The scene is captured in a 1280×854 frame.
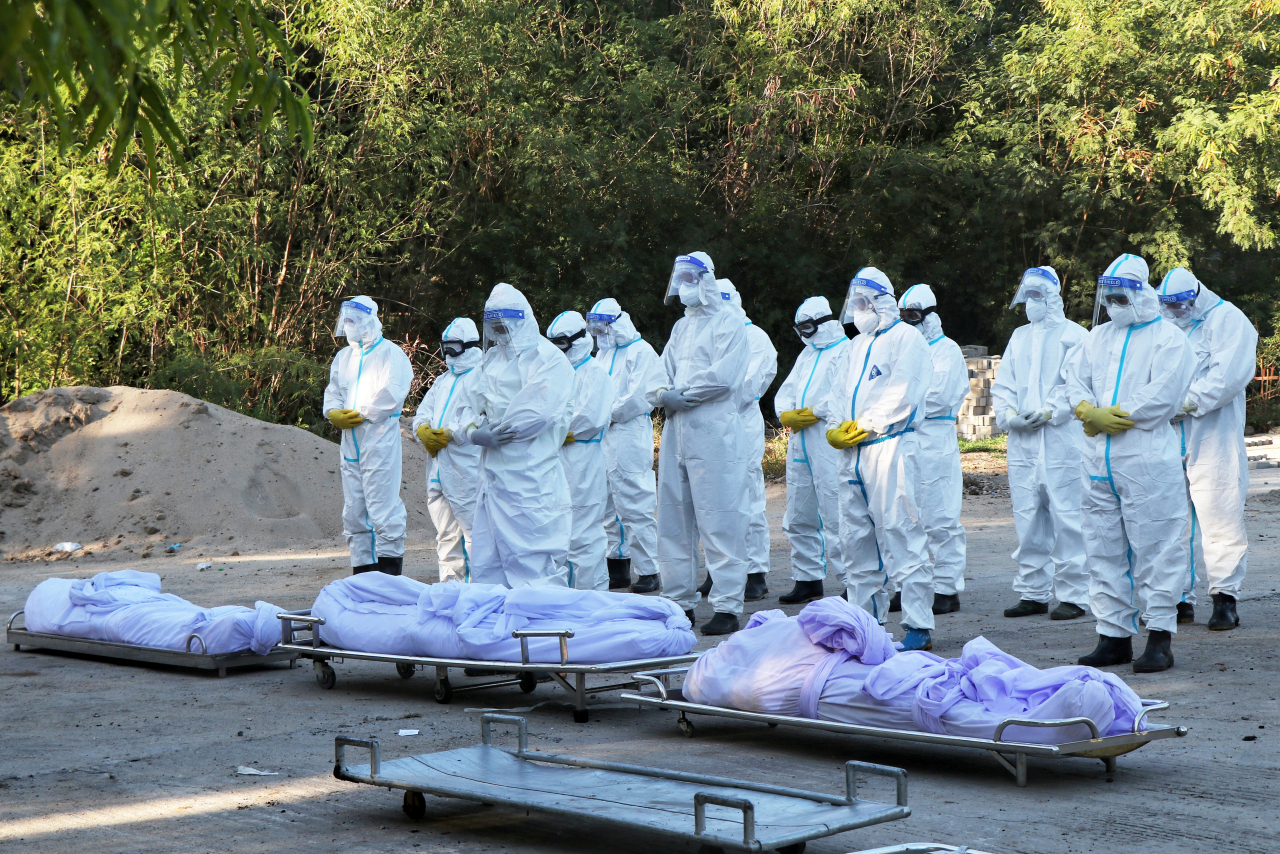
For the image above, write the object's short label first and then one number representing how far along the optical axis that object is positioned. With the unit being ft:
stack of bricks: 72.08
